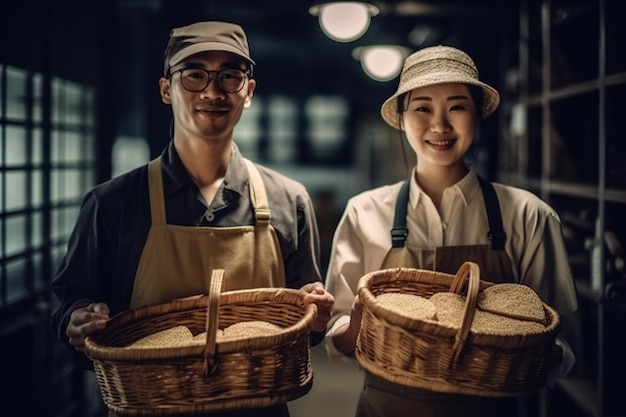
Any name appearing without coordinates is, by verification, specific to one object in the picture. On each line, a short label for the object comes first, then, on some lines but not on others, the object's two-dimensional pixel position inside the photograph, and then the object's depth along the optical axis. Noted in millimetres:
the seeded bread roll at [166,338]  1546
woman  1805
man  1764
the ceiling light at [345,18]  3698
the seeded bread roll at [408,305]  1559
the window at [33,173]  3125
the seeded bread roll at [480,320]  1492
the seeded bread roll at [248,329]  1574
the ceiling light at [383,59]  5602
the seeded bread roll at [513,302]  1567
